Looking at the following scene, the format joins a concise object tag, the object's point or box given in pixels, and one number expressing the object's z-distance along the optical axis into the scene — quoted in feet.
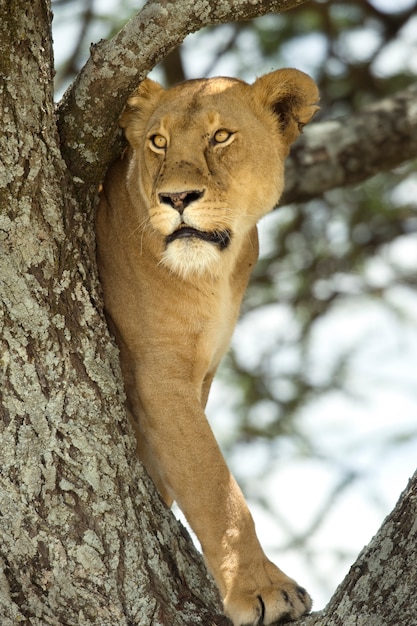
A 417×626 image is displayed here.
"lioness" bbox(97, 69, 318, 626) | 23.48
